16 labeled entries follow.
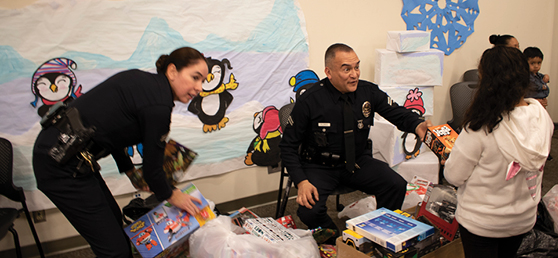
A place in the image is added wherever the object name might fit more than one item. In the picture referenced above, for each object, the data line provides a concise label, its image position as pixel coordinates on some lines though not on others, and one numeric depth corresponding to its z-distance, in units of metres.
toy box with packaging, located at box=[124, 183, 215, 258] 1.70
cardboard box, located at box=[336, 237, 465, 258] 1.63
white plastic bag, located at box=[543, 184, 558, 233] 2.02
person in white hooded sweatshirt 1.31
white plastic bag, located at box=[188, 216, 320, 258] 1.74
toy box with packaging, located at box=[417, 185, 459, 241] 1.73
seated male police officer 2.19
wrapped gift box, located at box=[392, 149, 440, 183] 3.12
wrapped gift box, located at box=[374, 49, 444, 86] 3.08
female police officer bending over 1.47
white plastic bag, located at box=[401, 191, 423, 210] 2.44
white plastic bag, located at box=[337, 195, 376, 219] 2.60
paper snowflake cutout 3.49
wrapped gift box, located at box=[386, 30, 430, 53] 3.02
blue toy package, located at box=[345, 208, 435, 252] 1.51
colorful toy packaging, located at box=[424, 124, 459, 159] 1.74
